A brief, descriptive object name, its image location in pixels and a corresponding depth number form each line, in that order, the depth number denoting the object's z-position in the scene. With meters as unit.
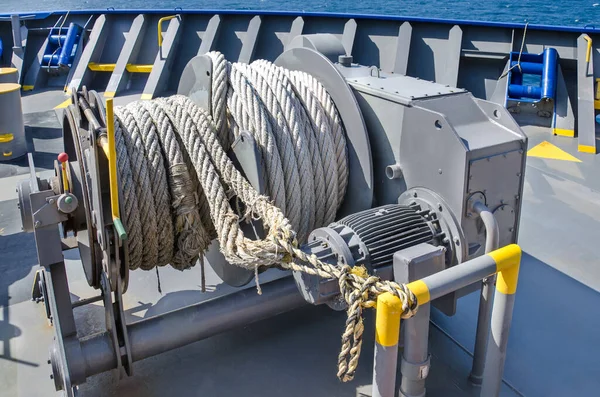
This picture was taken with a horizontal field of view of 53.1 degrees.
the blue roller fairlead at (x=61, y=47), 7.86
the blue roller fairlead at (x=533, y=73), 6.01
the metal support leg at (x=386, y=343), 1.86
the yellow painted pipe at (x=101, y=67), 7.79
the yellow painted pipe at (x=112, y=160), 2.11
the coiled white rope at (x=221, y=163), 2.58
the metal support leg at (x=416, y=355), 2.13
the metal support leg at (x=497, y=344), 2.19
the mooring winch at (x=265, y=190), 2.38
